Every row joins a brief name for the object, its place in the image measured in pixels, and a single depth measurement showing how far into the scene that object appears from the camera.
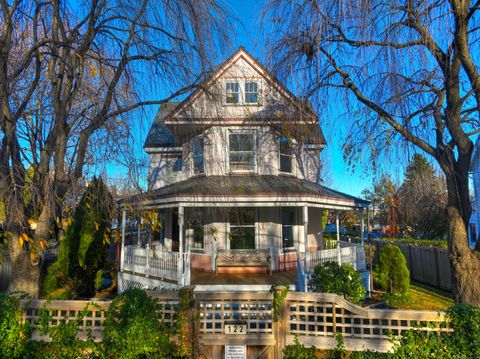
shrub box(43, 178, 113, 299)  10.18
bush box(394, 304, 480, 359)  3.84
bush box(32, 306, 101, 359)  4.23
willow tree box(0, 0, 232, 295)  4.54
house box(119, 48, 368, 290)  8.51
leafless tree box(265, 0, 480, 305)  4.72
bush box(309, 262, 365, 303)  6.11
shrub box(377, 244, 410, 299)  10.31
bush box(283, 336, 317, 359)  4.27
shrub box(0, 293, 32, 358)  4.21
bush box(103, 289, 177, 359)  4.09
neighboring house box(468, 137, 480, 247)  6.87
